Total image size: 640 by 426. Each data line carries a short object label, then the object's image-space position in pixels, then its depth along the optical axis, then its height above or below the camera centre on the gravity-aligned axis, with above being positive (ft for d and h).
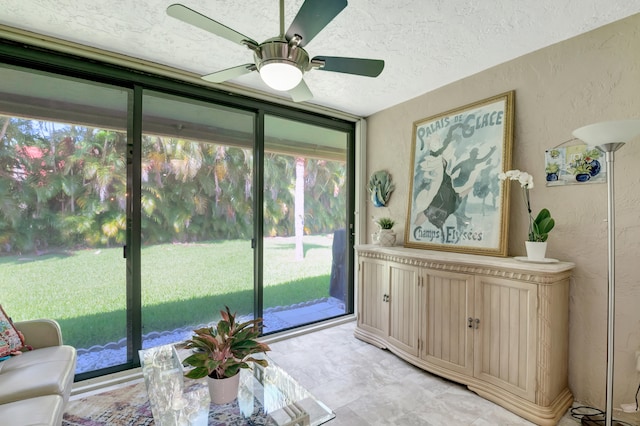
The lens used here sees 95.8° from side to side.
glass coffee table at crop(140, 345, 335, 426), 4.48 -3.28
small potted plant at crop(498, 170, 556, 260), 6.40 -0.42
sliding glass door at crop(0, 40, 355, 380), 6.95 +0.08
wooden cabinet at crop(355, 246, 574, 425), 6.04 -2.76
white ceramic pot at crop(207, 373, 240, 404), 4.76 -2.99
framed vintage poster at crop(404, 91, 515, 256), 7.64 +0.94
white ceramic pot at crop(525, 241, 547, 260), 6.39 -0.86
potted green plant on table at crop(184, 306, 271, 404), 4.65 -2.43
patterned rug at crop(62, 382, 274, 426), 5.92 -4.39
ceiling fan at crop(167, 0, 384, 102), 3.94 +2.56
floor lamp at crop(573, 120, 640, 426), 5.12 +0.66
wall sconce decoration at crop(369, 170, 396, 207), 11.09 +0.86
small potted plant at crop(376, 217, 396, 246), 9.96 -0.79
